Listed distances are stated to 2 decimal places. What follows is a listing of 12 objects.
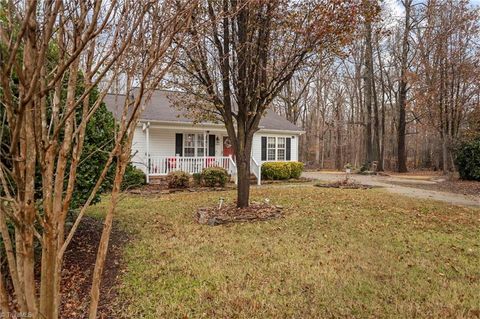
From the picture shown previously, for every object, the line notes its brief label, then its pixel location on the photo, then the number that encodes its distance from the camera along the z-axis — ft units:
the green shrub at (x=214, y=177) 42.86
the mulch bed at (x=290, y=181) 51.26
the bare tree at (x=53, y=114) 3.92
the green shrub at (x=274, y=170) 53.06
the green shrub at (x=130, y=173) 21.06
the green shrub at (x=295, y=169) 55.42
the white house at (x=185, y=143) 45.68
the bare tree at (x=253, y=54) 20.66
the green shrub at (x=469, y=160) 50.26
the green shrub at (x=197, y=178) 43.75
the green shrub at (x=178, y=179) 41.19
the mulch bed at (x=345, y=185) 43.55
